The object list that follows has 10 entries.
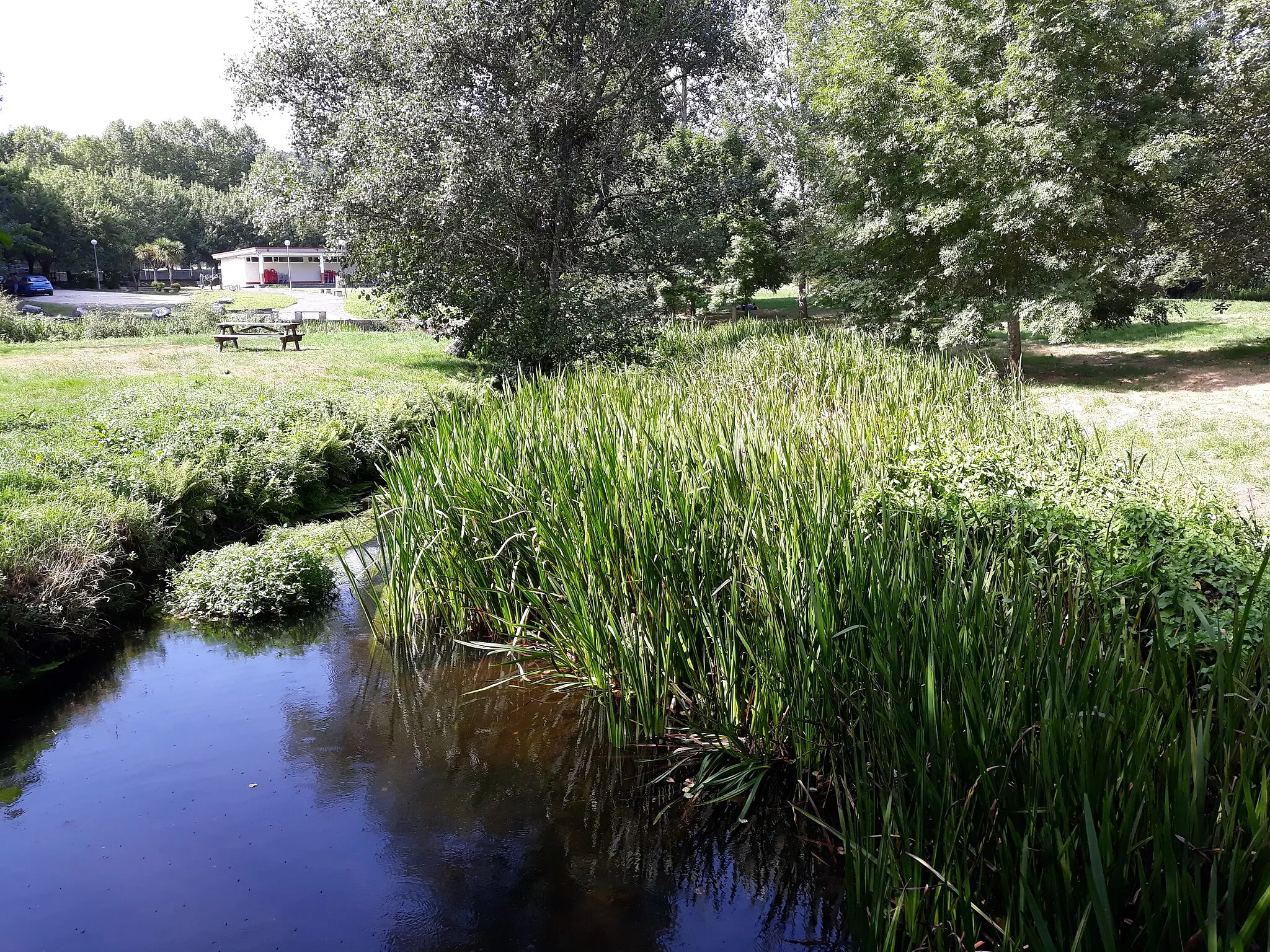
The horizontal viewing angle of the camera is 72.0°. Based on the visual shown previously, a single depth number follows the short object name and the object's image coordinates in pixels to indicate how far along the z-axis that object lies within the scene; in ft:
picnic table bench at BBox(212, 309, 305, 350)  62.54
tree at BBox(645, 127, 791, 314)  51.90
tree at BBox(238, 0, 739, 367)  44.60
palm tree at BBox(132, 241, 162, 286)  202.90
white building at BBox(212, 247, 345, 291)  195.31
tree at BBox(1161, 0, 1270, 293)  42.24
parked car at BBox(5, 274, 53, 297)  134.72
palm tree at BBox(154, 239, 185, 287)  208.13
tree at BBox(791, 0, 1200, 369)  40.22
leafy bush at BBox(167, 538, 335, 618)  21.48
